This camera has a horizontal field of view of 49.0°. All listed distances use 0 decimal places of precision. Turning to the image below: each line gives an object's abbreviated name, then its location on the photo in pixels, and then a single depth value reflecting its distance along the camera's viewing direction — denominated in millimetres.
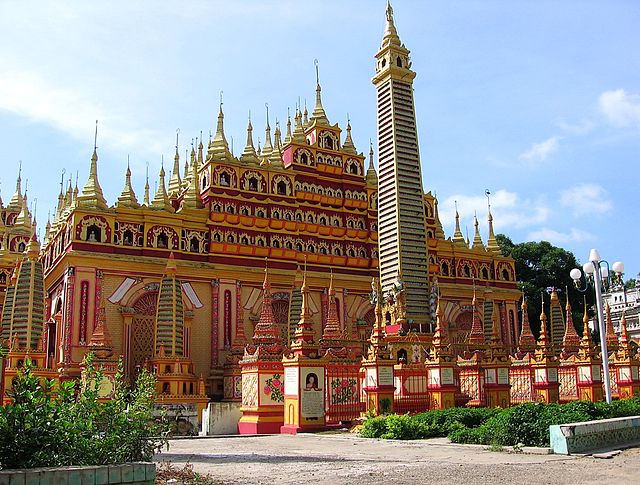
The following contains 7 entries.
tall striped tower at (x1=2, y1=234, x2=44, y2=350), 26250
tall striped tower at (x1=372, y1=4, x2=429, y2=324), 29562
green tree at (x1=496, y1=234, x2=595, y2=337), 58031
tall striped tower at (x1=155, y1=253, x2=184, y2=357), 27312
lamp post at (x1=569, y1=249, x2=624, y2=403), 19109
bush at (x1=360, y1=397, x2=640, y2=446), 13555
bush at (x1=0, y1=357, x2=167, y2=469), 7352
